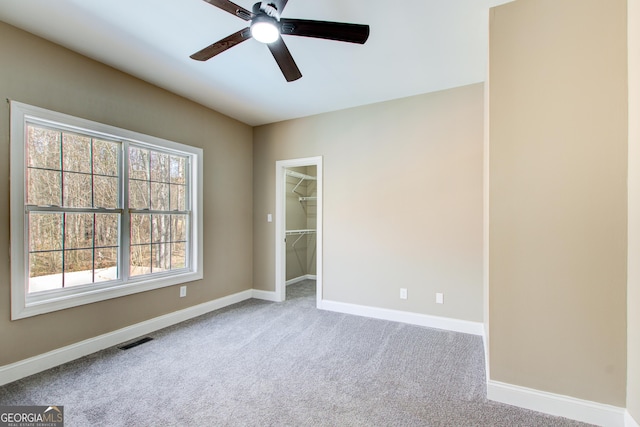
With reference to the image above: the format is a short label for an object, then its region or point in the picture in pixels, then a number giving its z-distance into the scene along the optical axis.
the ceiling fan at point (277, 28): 1.69
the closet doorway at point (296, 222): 4.46
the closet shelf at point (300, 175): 5.08
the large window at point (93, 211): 2.34
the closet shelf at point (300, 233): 5.56
